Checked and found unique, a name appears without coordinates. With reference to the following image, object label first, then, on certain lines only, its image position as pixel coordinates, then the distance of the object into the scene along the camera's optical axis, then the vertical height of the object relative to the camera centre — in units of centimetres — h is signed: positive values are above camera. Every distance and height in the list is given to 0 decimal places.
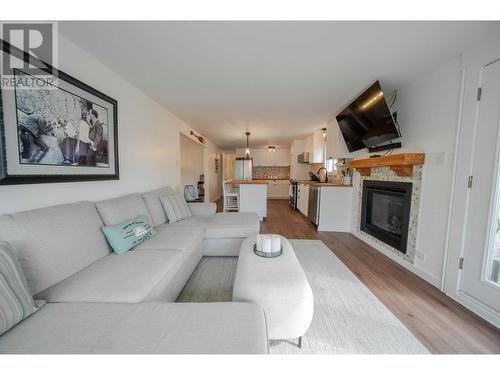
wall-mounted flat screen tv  222 +82
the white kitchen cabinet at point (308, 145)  525 +95
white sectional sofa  73 -68
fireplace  231 -49
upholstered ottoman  110 -76
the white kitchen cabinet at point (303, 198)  455 -58
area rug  117 -108
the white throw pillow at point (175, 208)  248 -51
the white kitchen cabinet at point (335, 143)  369 +71
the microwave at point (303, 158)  562 +58
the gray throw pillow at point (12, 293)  76 -56
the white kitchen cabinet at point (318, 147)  474 +78
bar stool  458 -68
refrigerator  586 +16
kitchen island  438 -56
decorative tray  149 -66
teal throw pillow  150 -56
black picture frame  112 +20
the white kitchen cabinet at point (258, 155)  764 +81
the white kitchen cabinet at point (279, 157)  764 +75
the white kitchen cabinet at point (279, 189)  739 -56
